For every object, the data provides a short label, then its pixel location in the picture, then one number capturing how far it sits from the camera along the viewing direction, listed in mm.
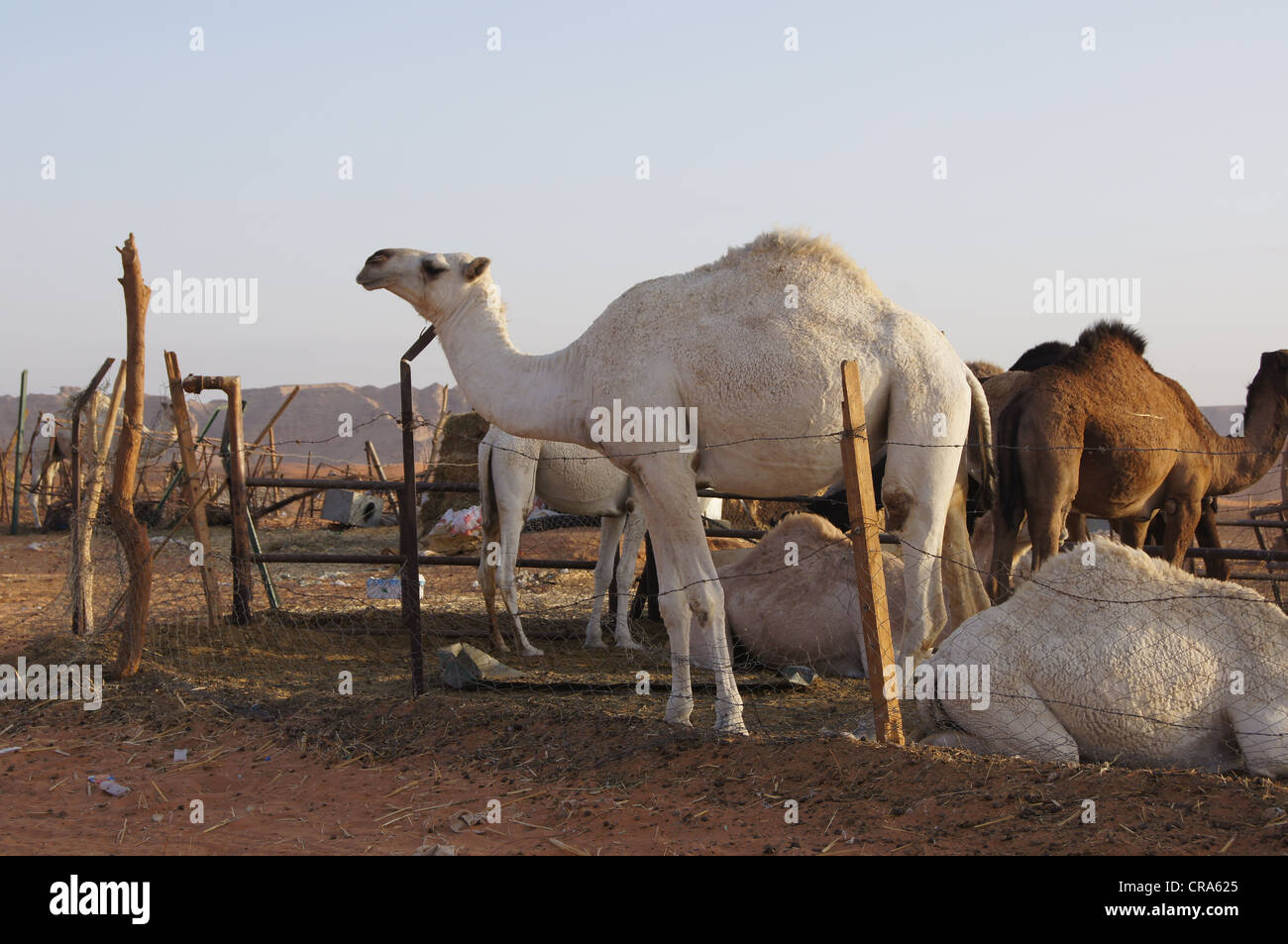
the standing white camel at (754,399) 6000
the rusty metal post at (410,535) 7160
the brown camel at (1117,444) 7930
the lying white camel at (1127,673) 5066
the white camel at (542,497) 9289
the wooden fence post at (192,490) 8943
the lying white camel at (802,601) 8133
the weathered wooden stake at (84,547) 8570
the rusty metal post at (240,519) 9000
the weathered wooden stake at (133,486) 7727
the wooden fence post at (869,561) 5234
